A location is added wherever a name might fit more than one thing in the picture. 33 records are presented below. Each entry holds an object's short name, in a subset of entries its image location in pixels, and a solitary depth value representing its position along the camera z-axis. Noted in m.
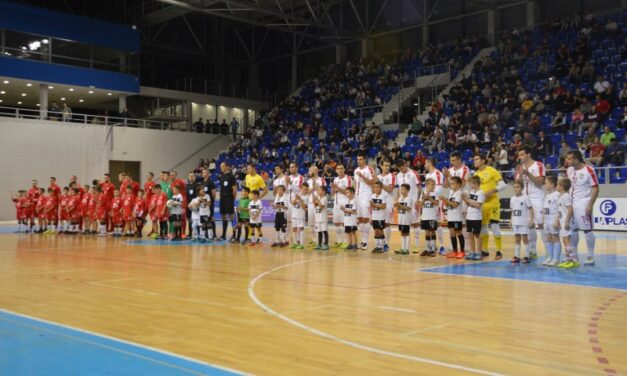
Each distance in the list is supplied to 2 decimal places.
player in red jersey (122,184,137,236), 21.00
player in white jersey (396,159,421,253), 14.69
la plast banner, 20.31
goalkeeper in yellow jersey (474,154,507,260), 12.94
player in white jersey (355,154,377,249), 15.35
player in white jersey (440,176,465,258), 13.26
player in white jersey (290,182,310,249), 16.34
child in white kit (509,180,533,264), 12.29
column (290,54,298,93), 46.00
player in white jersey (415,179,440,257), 13.77
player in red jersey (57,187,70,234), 23.05
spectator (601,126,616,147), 21.23
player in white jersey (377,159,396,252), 14.94
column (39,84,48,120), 35.44
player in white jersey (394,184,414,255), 14.28
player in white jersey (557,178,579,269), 11.55
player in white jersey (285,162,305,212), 16.83
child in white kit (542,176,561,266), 11.77
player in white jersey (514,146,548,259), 12.30
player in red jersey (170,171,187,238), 18.86
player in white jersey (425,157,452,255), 14.14
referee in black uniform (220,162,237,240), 17.73
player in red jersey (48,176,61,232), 23.38
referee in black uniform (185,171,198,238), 18.83
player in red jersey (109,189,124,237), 21.28
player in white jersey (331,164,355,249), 15.82
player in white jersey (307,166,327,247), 16.30
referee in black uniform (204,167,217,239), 18.28
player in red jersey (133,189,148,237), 20.70
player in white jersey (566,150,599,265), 11.44
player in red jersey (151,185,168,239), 19.48
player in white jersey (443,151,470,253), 13.50
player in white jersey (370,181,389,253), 14.62
